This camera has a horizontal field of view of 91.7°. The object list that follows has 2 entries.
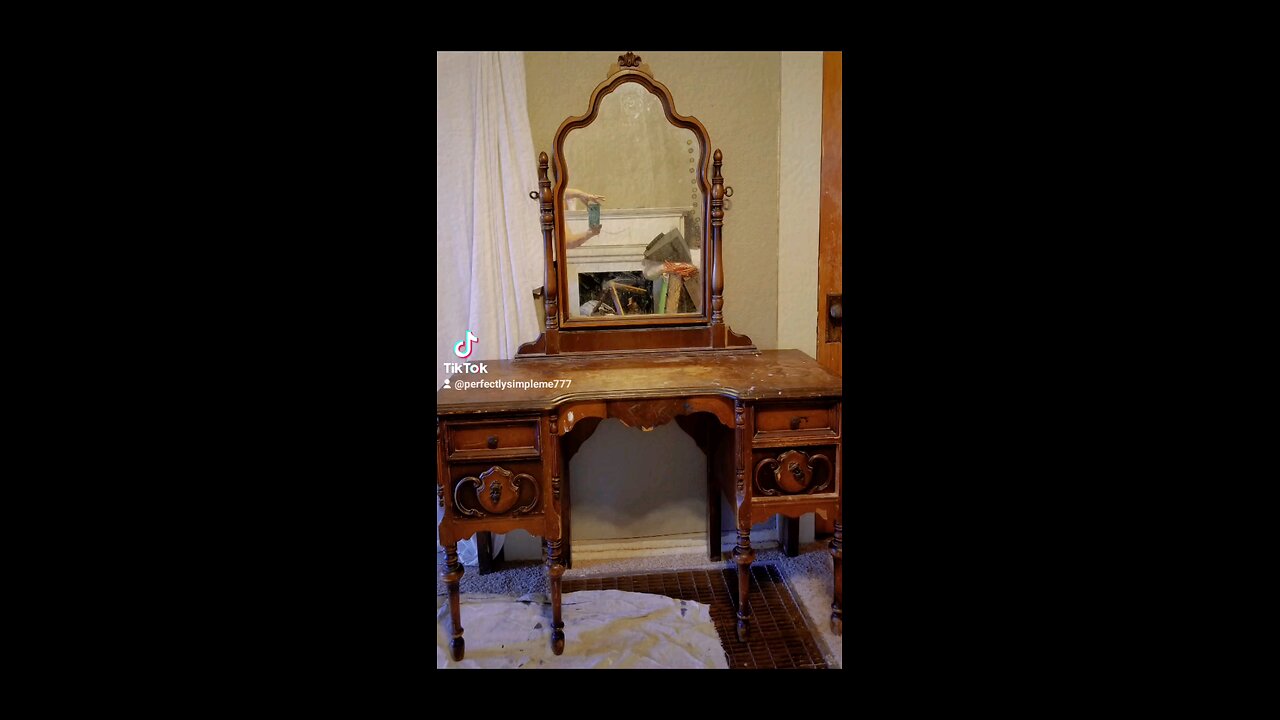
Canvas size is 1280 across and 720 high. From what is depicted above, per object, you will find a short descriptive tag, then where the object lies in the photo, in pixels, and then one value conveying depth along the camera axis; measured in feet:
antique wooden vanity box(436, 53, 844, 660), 5.68
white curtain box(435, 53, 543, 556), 6.89
